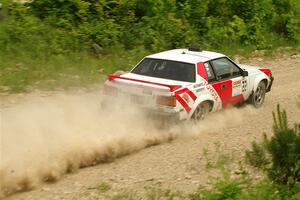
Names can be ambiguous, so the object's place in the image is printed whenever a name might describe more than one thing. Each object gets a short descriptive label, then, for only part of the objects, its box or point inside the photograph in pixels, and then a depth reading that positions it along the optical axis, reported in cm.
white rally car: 1522
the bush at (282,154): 1083
